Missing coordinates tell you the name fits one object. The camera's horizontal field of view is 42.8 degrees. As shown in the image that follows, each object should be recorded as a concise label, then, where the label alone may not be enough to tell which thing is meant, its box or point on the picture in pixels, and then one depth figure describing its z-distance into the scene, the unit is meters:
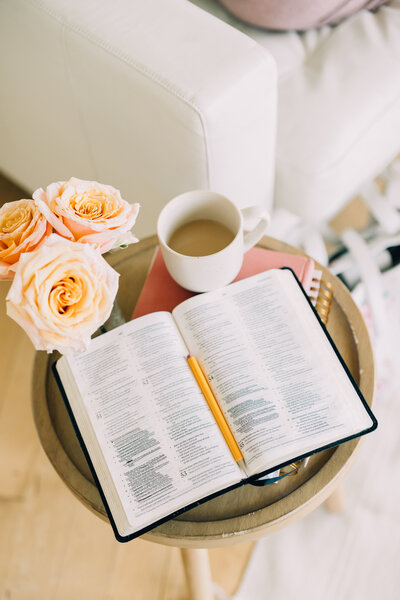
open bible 0.50
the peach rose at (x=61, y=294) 0.42
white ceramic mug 0.59
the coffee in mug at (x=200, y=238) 0.64
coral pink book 0.67
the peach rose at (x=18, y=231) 0.44
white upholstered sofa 0.70
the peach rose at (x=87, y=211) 0.45
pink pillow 0.94
